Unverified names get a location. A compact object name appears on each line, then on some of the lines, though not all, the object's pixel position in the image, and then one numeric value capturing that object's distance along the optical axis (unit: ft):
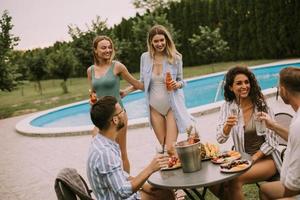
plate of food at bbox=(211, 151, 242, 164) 9.57
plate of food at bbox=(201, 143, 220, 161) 10.06
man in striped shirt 8.25
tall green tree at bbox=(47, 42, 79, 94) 63.77
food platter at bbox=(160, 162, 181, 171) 9.75
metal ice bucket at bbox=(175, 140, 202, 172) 8.95
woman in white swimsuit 14.97
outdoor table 8.52
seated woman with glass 10.39
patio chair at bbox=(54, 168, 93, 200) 8.24
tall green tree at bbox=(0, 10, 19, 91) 51.06
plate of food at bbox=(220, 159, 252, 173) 8.87
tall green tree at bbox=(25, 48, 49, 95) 66.95
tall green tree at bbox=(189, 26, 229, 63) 65.00
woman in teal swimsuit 14.60
